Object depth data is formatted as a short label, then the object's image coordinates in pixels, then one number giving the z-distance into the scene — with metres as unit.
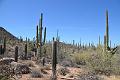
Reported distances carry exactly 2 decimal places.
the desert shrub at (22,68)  6.92
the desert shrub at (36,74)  6.53
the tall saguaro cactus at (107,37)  8.19
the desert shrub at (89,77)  5.49
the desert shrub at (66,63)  10.12
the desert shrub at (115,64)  7.21
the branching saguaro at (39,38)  9.79
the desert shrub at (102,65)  7.35
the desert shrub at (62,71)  7.56
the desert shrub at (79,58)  10.53
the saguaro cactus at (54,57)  6.35
